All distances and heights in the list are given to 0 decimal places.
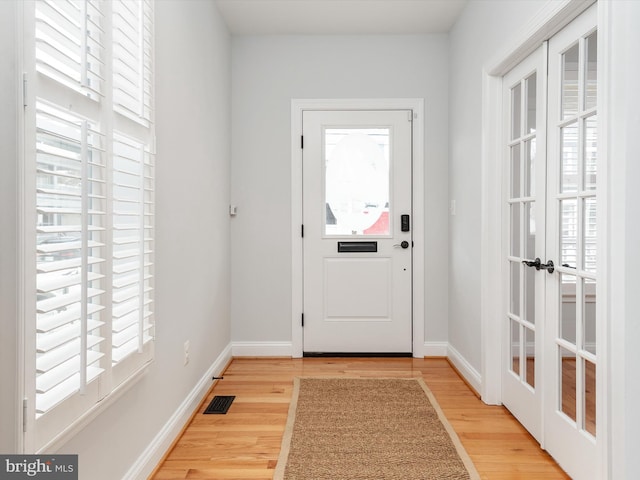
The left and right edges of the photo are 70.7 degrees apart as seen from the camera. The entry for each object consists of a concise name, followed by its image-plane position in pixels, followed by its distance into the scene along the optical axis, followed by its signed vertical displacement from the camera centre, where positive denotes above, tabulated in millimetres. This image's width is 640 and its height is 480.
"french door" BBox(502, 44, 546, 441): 2240 +0
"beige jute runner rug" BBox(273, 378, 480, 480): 1996 -1058
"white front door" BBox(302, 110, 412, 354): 3760 +30
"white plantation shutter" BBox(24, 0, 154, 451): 1180 +75
